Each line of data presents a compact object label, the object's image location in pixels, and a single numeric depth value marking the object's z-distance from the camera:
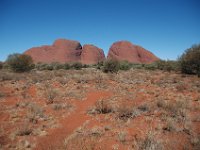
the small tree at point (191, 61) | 18.11
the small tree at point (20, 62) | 22.27
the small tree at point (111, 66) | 22.62
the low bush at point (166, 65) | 25.69
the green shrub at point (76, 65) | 34.67
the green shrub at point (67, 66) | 32.89
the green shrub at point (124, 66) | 29.08
